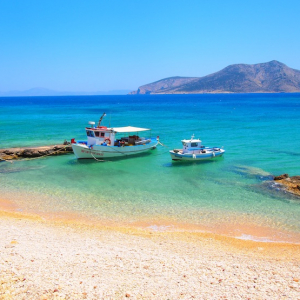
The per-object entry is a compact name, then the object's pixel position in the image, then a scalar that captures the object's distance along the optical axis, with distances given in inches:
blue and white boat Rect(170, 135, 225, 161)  1300.4
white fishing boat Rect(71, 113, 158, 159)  1360.7
